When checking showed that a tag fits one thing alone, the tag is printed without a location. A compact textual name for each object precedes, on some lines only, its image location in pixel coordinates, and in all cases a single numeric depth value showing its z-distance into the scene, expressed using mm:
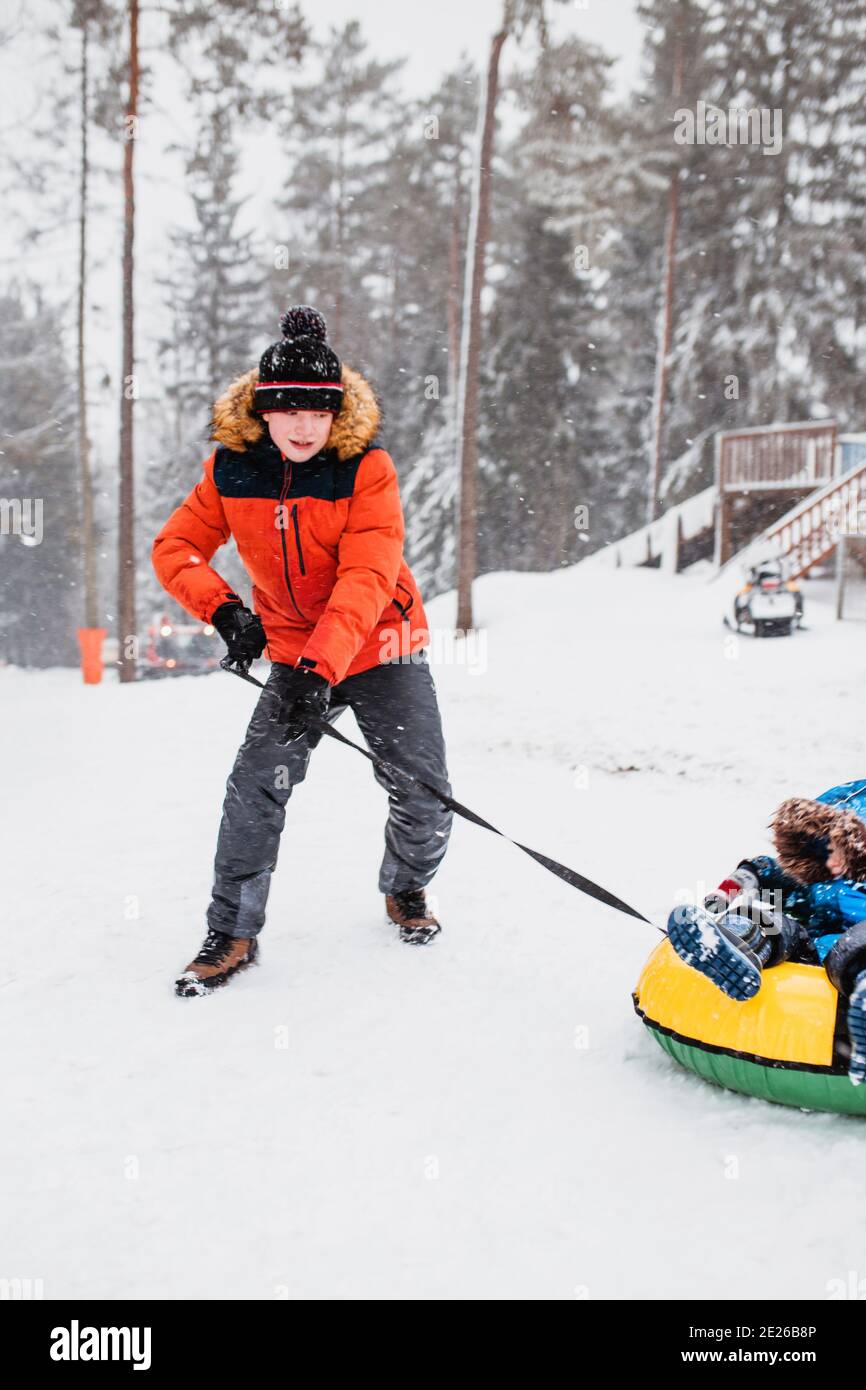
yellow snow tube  2484
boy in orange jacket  3439
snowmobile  11336
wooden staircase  13180
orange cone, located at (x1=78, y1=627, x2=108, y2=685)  15625
